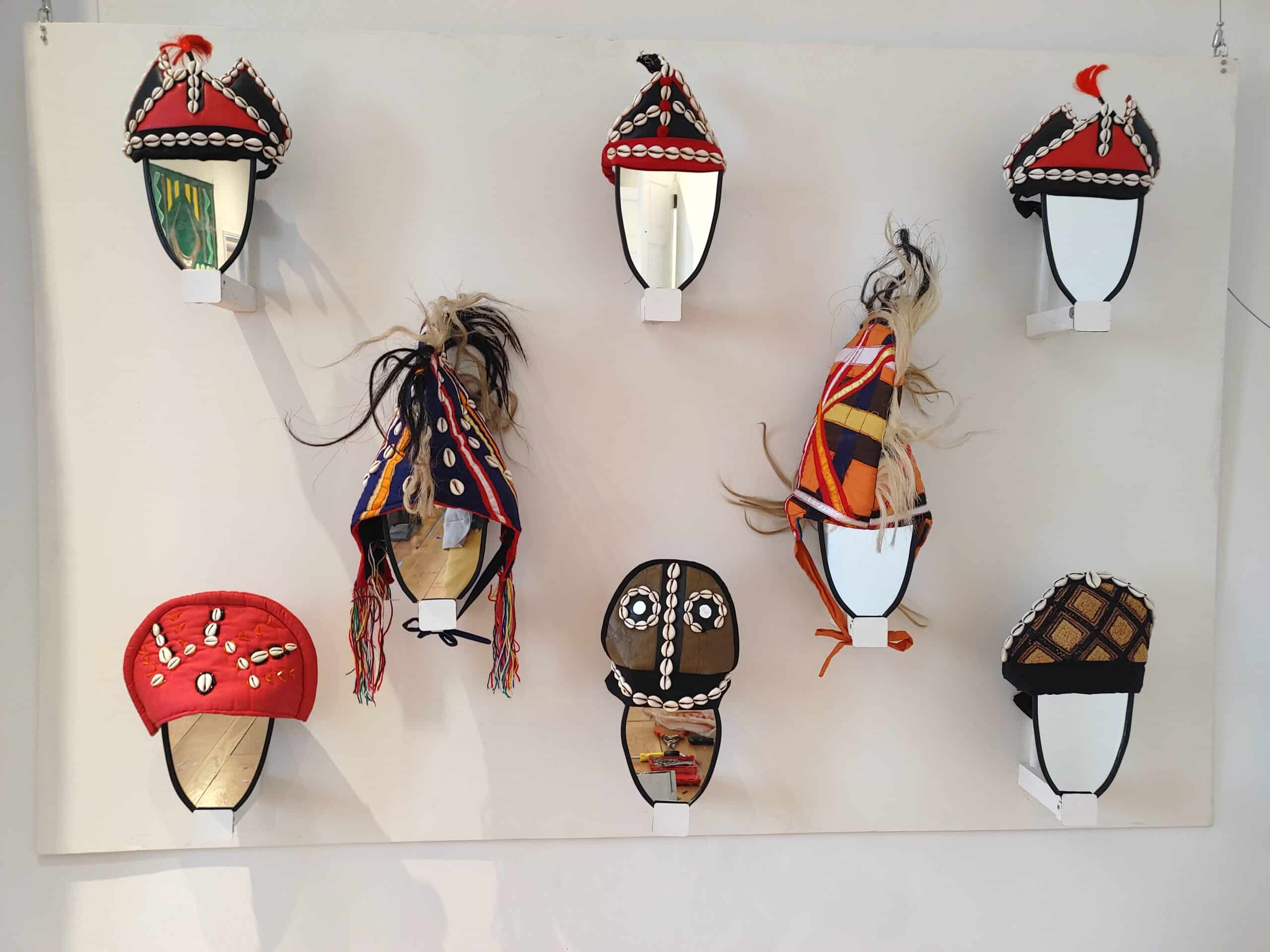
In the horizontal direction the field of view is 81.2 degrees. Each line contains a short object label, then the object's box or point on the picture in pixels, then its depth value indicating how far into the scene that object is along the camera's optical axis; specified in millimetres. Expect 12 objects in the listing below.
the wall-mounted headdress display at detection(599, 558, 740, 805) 961
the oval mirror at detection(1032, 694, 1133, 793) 1061
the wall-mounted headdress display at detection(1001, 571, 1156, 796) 1040
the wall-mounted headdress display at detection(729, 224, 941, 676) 981
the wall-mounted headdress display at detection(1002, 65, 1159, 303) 1000
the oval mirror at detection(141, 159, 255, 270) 978
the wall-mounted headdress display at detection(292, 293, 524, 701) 948
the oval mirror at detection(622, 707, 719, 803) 1047
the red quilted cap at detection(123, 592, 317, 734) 983
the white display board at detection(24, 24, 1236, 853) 1078
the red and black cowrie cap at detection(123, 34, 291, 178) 928
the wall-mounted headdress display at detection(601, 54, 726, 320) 975
